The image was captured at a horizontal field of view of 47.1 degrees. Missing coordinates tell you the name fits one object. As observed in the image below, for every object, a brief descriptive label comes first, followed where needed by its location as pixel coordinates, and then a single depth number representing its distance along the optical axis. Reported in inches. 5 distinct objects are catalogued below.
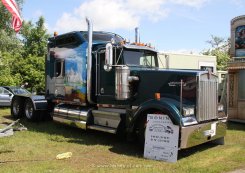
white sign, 236.1
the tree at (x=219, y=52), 1189.2
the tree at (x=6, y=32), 768.4
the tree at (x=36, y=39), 1101.6
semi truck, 249.7
